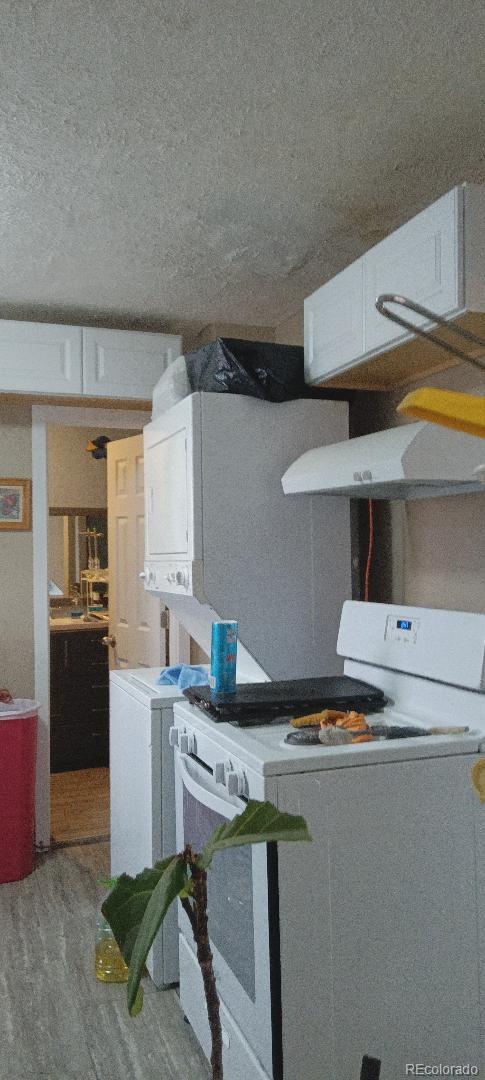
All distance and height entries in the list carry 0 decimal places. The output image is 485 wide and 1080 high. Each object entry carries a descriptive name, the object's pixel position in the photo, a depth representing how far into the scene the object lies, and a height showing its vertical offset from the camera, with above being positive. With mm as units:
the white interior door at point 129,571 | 4320 -136
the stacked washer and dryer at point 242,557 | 2750 -36
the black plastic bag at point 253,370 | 2756 +627
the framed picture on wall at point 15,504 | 3779 +216
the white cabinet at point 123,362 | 3496 +828
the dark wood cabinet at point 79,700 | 4902 -945
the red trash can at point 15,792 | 3371 -1042
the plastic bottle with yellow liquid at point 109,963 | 2623 -1389
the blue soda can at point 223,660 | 2326 -332
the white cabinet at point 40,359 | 3383 +821
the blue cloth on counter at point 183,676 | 2832 -468
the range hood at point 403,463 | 2016 +221
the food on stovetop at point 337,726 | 1875 -457
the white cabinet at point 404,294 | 1953 +701
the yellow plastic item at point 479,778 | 1038 -311
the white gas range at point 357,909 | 1691 -811
